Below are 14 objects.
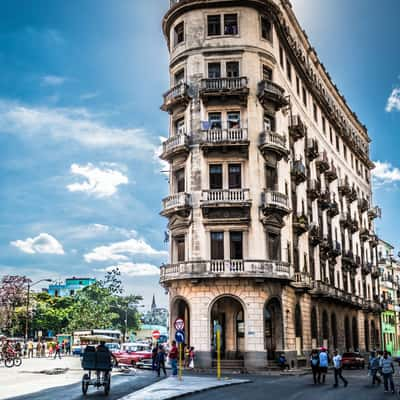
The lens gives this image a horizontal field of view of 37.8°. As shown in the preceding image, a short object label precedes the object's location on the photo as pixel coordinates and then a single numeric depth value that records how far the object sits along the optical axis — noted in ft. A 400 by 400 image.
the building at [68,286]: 480.23
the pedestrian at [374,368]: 96.73
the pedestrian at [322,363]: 98.17
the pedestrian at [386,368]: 82.16
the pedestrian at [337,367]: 92.89
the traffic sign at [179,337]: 94.94
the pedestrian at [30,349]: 202.37
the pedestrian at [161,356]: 107.55
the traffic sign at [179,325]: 93.25
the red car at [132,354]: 140.67
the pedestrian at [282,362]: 128.16
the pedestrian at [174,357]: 104.94
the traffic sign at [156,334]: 119.80
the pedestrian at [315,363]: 97.76
